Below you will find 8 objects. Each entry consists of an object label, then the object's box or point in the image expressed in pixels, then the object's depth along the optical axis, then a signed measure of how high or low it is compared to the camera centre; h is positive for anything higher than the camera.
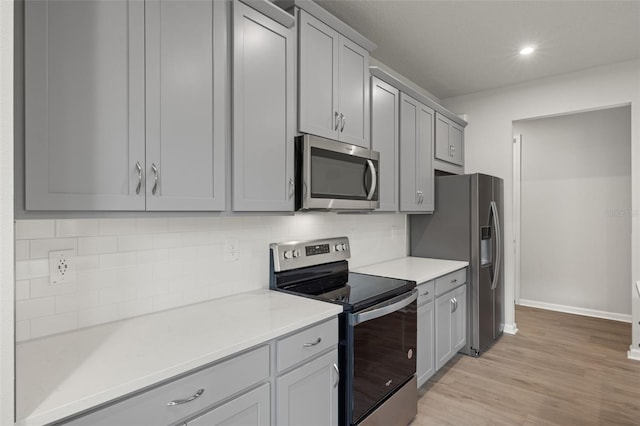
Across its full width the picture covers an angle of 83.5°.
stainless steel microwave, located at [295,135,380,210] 1.98 +0.23
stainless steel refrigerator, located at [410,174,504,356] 3.38 -0.26
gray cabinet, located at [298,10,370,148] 2.02 +0.80
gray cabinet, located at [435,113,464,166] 3.60 +0.77
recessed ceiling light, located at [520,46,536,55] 3.03 +1.40
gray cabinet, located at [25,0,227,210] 1.09 +0.39
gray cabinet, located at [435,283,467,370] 2.88 -0.95
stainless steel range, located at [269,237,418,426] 1.82 -0.63
